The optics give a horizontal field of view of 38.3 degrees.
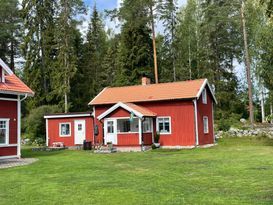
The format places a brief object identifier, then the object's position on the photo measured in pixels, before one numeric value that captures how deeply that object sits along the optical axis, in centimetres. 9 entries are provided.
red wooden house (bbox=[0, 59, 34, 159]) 1998
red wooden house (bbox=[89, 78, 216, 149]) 2609
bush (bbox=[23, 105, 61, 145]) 3566
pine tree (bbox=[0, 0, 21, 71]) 5066
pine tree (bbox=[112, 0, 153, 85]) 4403
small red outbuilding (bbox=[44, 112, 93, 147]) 2991
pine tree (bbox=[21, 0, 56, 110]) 4341
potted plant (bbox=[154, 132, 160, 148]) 2670
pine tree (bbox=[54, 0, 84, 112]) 3950
